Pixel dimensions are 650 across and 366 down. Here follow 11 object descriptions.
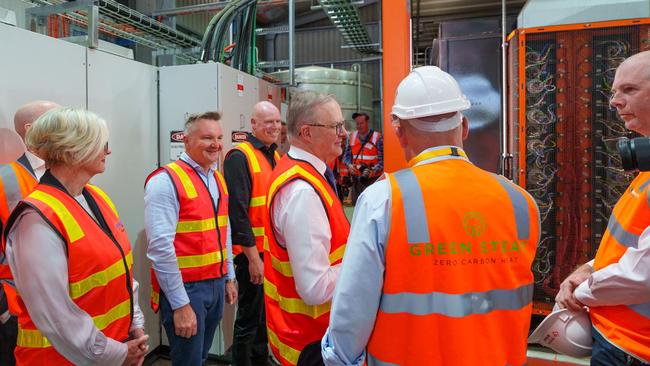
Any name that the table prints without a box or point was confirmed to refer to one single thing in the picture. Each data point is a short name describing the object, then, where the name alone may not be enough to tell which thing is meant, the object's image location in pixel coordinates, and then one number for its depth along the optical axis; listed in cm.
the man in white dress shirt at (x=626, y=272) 137
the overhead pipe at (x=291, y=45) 466
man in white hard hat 115
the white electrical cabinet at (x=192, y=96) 326
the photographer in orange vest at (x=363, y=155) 700
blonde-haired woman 138
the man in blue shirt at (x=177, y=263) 220
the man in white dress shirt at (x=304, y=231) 157
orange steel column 323
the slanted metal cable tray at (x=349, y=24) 571
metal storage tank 639
